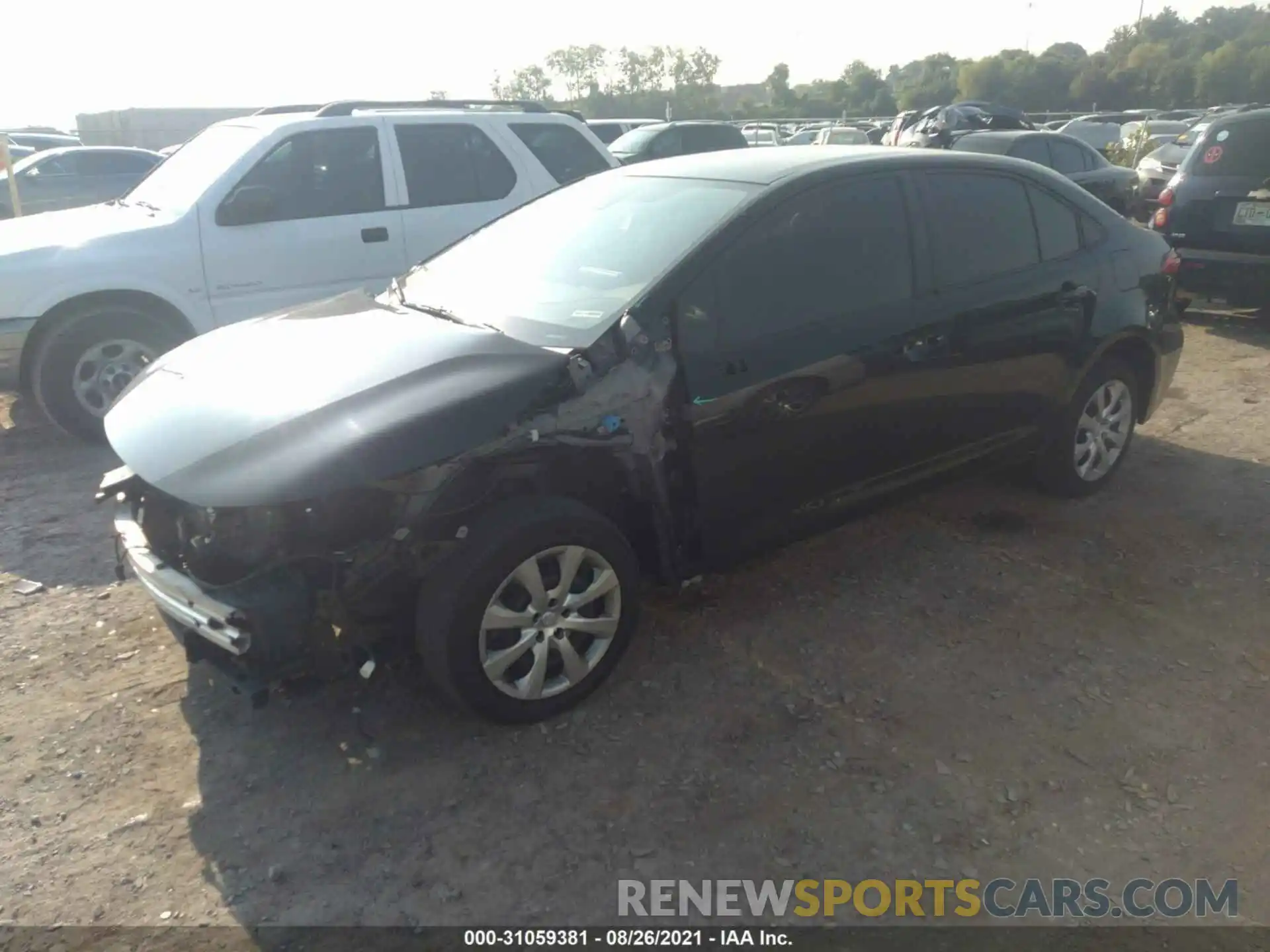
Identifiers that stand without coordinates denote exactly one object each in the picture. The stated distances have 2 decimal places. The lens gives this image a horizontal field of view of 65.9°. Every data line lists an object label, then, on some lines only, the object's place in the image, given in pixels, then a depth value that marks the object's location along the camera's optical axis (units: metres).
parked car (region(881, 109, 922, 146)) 20.62
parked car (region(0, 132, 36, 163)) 18.58
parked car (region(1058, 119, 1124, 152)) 25.62
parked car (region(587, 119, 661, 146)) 18.05
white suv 5.77
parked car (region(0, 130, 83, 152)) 20.80
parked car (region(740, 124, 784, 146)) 23.97
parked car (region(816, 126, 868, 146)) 23.28
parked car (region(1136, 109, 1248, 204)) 13.54
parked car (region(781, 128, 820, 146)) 27.36
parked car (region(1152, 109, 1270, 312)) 7.99
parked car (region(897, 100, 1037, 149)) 17.28
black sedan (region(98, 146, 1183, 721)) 2.90
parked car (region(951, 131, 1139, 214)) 12.73
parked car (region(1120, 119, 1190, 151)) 20.55
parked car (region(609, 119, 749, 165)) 14.21
